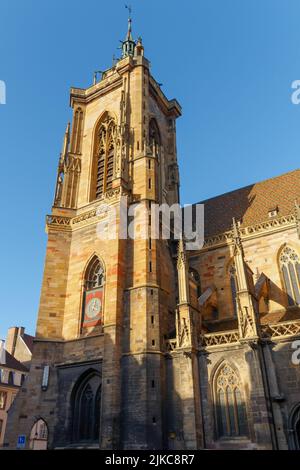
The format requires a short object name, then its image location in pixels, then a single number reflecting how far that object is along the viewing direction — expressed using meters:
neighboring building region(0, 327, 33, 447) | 34.09
